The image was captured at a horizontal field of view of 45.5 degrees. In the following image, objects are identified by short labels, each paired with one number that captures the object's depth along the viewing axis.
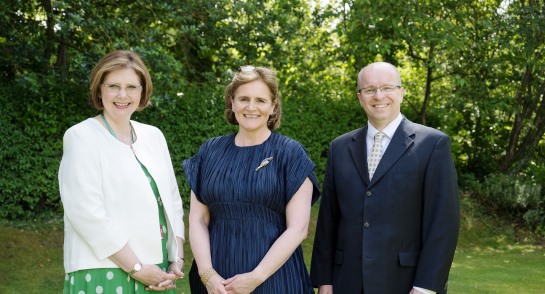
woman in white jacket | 3.16
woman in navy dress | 3.38
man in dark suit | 3.29
